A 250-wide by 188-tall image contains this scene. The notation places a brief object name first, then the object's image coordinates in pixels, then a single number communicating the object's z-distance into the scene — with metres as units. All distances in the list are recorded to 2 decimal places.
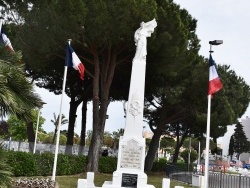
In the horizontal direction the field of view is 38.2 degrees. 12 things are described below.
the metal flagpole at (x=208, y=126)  13.67
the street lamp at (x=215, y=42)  14.23
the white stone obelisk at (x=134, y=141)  14.12
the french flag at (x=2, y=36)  13.93
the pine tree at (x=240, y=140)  82.46
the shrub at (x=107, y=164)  24.03
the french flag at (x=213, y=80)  14.47
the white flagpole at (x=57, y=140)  14.54
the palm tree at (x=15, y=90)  6.95
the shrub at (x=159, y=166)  31.48
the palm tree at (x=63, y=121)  73.28
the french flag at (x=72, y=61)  15.52
